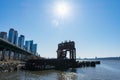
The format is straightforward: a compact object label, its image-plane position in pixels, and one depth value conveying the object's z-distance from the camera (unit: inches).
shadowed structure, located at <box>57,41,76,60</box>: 1330.1
